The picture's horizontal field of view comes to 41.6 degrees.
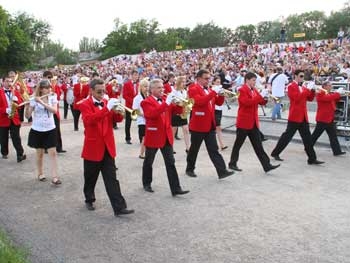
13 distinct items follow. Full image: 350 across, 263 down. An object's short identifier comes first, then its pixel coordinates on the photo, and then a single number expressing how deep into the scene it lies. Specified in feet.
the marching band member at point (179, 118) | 34.01
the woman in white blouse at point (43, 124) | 25.77
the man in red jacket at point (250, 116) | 27.58
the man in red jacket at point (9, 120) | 32.76
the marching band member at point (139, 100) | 31.99
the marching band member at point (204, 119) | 25.95
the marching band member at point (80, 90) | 45.95
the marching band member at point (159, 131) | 22.61
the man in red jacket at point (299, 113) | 30.91
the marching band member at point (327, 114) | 33.53
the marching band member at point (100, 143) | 19.80
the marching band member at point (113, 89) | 40.65
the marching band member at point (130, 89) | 45.83
